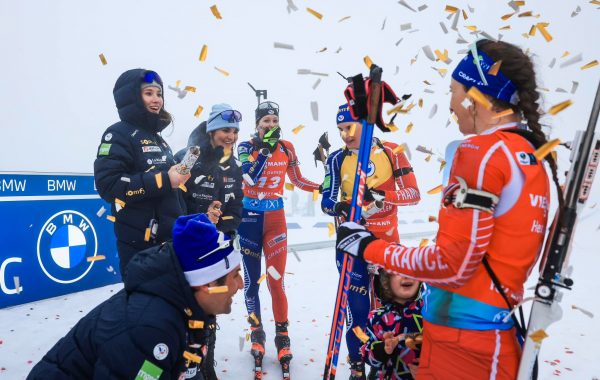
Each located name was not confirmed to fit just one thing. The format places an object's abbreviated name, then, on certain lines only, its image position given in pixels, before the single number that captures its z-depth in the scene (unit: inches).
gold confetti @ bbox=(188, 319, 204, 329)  70.9
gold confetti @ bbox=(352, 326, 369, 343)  124.8
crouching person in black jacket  61.5
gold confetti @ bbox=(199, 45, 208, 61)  135.6
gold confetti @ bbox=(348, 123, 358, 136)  135.8
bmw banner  197.6
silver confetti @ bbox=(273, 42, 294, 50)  138.5
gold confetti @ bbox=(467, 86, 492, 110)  61.1
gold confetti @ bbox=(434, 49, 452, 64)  106.4
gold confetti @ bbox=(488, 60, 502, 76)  60.0
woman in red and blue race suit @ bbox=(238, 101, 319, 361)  157.3
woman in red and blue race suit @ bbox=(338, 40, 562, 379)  54.1
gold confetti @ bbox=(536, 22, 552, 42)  95.1
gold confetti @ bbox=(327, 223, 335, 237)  151.8
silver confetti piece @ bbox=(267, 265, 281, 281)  157.8
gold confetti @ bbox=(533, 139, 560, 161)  55.7
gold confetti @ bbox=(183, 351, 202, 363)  69.6
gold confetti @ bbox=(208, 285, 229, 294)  71.9
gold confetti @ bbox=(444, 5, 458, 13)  114.5
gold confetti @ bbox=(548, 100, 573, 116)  63.9
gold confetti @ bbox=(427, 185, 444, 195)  97.1
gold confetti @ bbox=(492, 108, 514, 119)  60.7
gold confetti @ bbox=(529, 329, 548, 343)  55.3
